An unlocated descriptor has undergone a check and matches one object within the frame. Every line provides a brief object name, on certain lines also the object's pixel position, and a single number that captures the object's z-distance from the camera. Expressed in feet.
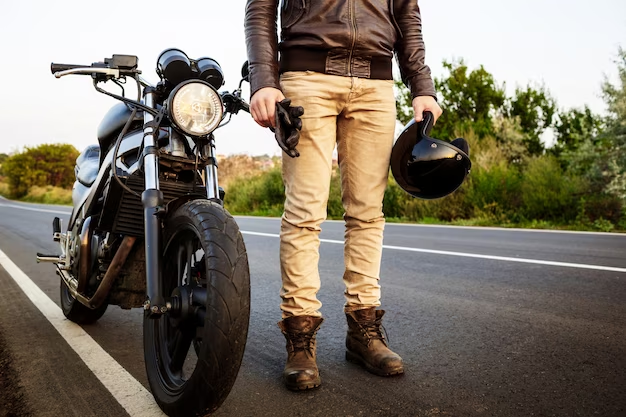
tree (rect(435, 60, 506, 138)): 63.98
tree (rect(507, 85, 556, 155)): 58.57
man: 8.14
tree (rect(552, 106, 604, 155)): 54.49
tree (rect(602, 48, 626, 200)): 32.35
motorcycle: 6.13
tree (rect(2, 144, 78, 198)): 159.33
